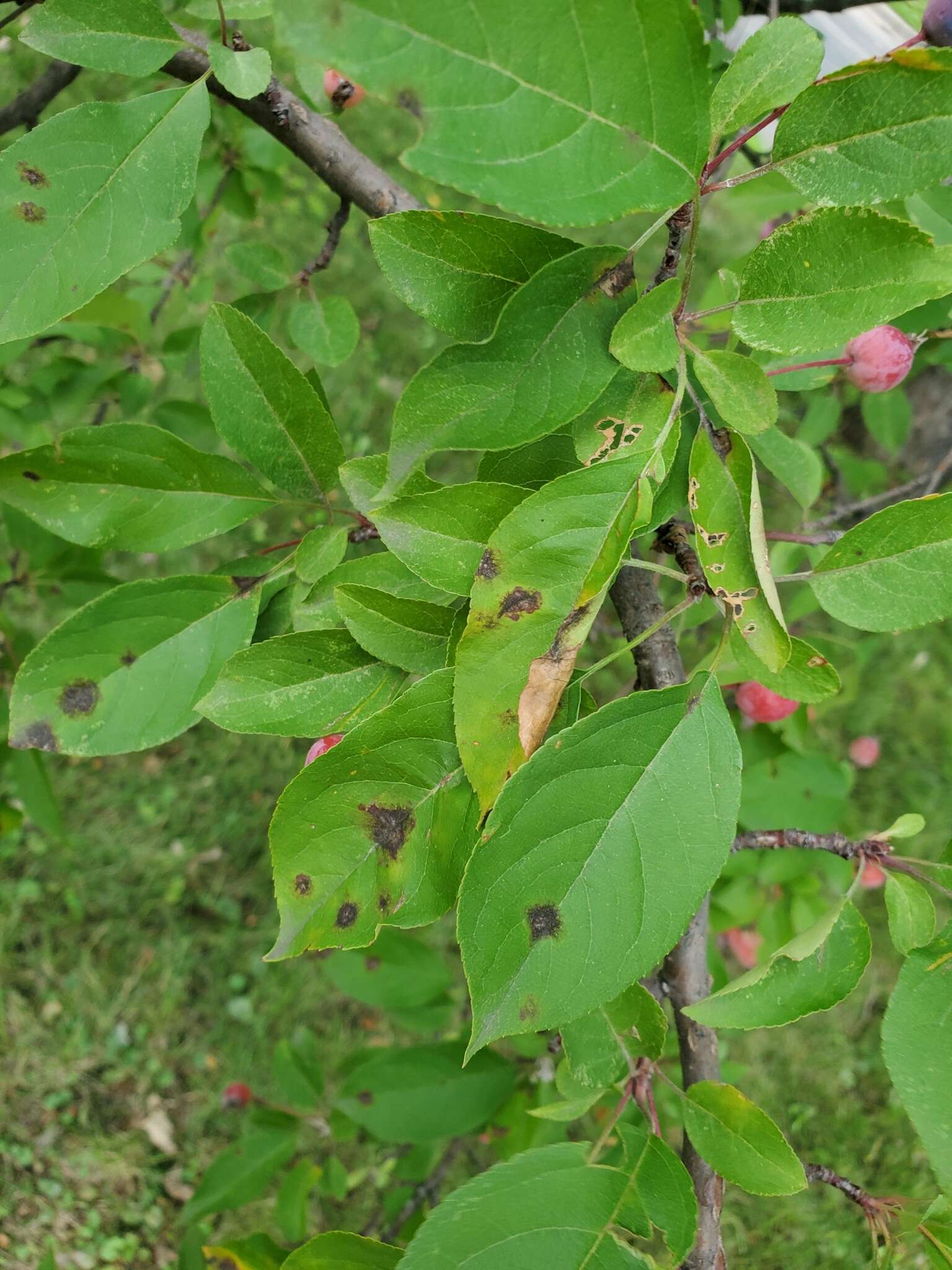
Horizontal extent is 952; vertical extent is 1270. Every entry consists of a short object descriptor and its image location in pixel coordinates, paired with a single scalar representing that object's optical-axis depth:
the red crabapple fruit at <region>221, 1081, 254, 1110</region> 0.65
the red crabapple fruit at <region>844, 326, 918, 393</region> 0.30
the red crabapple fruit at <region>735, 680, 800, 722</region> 0.39
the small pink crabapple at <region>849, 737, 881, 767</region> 0.73
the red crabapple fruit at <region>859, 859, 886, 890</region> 0.49
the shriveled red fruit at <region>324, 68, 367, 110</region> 0.32
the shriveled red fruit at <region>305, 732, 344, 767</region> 0.27
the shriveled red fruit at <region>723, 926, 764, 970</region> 0.54
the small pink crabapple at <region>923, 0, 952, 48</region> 0.25
